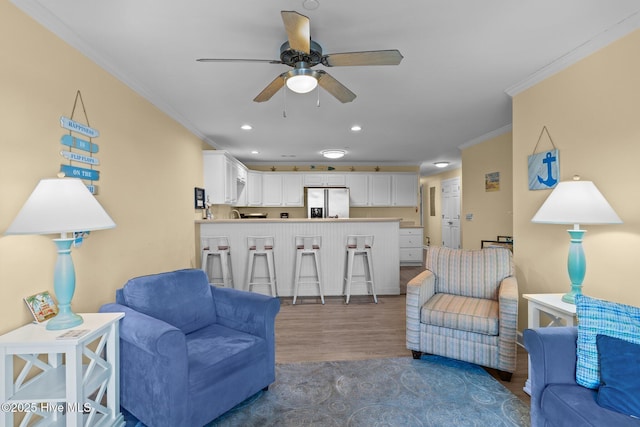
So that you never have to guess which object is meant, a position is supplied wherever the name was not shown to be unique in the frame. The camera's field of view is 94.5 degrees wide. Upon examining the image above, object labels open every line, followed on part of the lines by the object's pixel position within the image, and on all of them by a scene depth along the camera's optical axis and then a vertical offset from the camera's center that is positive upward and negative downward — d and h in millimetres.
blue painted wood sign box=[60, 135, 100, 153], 1941 +500
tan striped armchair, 2184 -791
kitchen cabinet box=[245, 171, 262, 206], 6598 +559
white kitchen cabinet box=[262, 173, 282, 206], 6891 +565
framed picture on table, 1651 -520
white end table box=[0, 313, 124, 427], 1381 -843
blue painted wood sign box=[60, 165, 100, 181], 1940 +299
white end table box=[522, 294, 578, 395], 1881 -674
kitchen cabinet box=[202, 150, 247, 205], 4668 +615
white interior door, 7879 -48
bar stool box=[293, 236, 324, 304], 4234 -614
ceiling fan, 1674 +952
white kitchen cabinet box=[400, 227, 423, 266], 7246 -796
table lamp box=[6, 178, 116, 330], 1396 -20
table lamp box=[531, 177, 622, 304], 1828 -19
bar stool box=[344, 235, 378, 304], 4230 -683
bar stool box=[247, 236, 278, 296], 4277 -615
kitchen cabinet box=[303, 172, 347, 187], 6996 +797
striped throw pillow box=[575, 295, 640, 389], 1359 -555
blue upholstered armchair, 1546 -840
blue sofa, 1267 -822
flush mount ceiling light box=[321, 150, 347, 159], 5246 +1062
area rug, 1815 -1273
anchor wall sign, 2463 +353
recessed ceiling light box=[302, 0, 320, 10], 1679 +1200
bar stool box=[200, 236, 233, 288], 4253 -640
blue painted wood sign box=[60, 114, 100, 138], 1941 +612
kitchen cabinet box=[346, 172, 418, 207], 7068 +556
